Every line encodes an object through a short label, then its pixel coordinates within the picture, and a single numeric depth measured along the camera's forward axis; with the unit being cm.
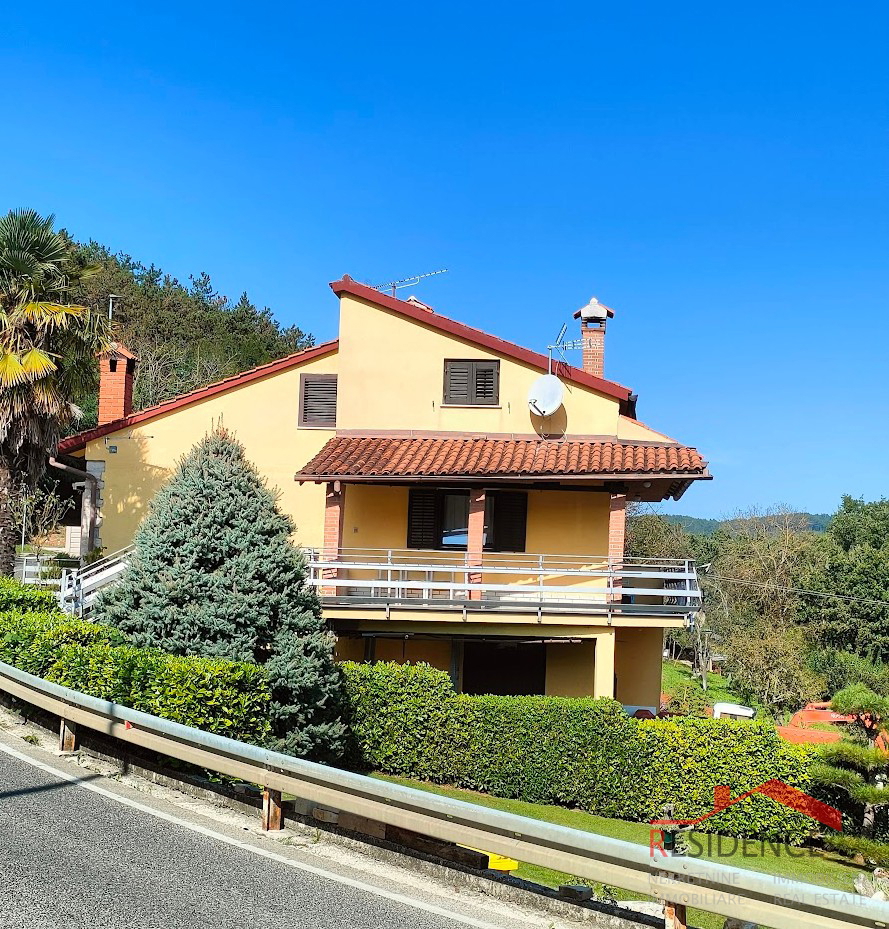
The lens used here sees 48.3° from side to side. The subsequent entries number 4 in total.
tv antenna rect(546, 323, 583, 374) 2180
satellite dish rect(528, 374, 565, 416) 2116
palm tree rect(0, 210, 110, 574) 2025
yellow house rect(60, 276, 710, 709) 1966
